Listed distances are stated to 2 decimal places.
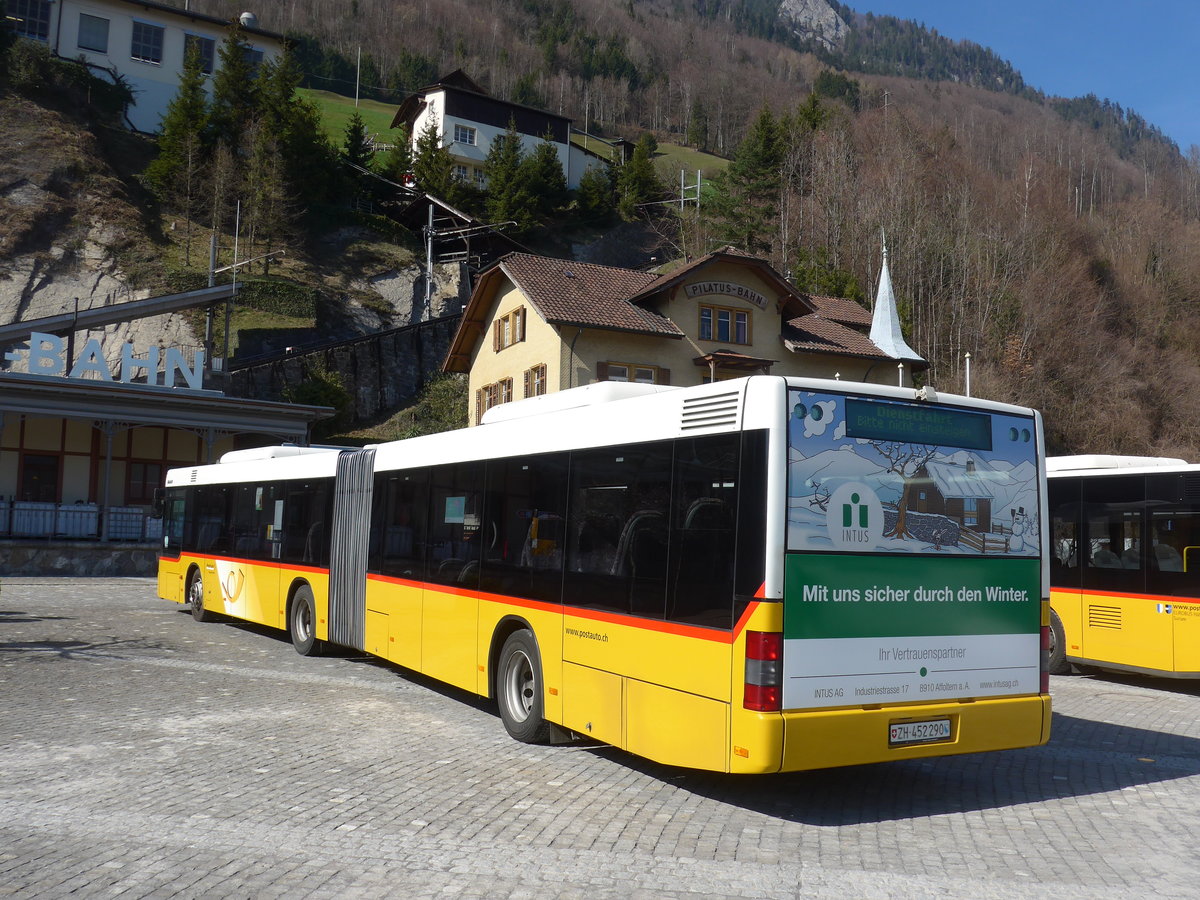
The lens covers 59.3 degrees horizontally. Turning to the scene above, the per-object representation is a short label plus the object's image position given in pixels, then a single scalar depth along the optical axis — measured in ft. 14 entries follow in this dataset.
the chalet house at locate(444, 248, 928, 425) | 117.19
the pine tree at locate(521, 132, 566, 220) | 255.09
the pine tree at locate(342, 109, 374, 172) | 239.71
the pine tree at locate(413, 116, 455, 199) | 237.88
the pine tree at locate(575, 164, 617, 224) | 272.31
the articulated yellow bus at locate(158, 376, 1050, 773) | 21.67
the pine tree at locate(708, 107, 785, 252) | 221.05
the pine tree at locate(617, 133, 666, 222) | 282.36
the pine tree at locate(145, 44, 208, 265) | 203.10
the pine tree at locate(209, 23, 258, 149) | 215.31
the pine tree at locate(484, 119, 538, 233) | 243.60
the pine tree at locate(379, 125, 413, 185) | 243.70
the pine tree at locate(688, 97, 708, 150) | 417.08
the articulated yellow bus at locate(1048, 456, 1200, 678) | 41.47
